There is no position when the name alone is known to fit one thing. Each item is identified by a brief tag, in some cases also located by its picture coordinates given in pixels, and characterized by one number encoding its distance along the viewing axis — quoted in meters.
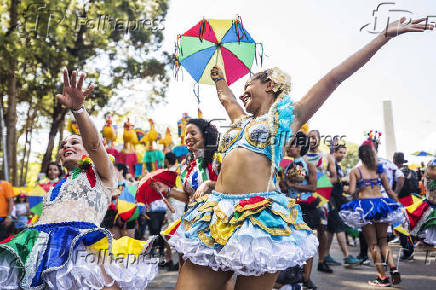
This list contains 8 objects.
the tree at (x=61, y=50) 13.46
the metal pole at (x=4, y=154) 13.09
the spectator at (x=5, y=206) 7.82
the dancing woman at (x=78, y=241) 2.75
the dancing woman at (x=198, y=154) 4.37
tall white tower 24.03
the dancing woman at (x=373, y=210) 6.16
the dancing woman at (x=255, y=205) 2.40
